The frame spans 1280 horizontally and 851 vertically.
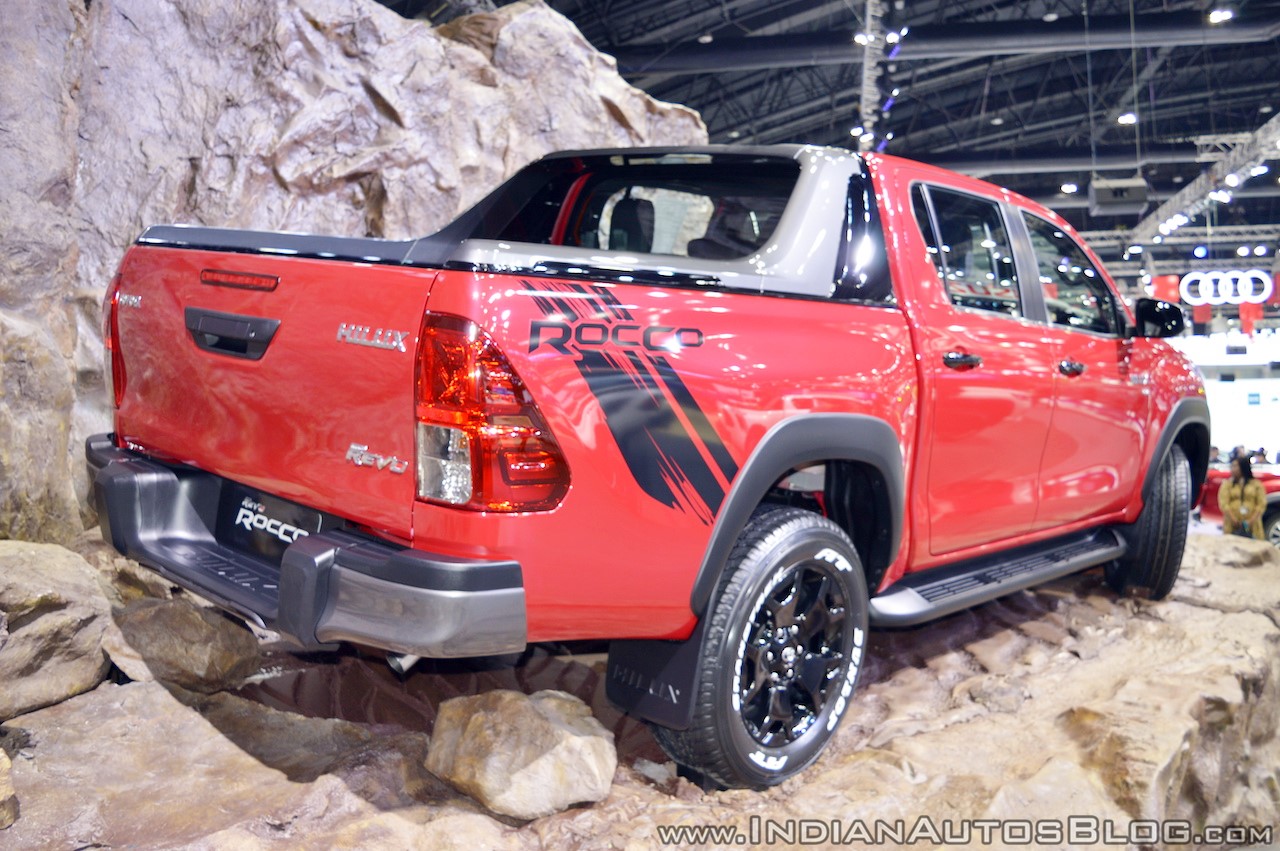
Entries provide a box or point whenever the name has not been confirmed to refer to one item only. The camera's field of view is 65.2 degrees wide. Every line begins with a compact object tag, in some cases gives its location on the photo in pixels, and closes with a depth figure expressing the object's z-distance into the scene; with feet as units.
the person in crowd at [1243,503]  24.31
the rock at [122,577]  12.46
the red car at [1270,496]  25.96
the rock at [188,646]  9.89
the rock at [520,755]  7.87
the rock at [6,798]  7.18
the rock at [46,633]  9.05
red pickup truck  6.45
